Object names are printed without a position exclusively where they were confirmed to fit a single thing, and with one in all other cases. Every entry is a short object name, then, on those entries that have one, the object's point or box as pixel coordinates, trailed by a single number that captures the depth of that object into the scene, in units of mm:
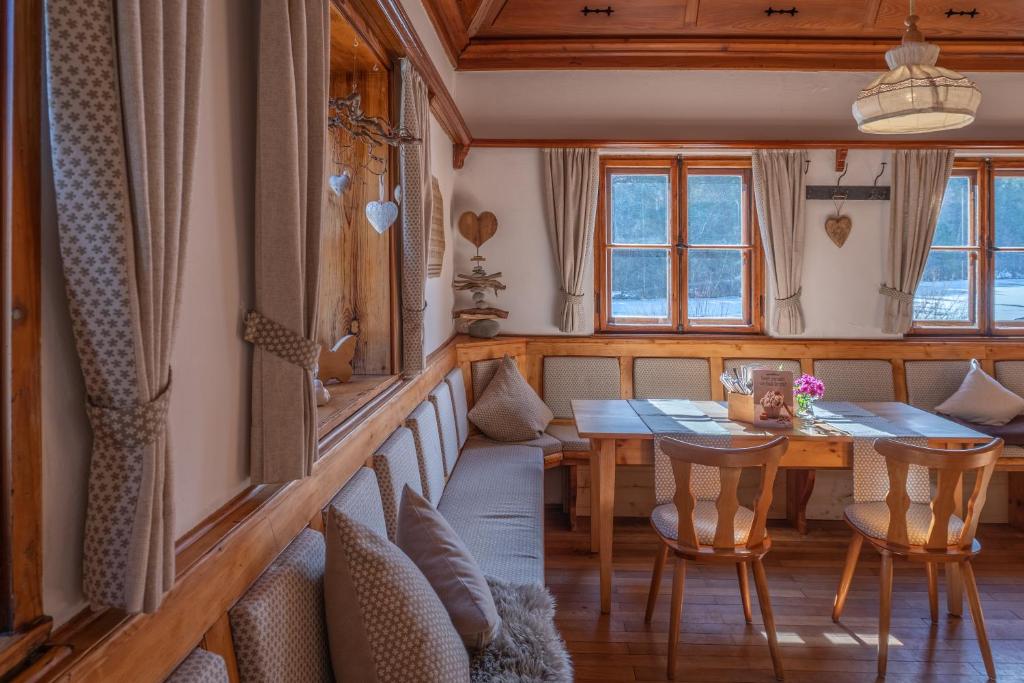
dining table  2947
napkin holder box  3248
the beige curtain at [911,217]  4652
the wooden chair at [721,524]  2418
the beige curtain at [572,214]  4730
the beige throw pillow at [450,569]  1665
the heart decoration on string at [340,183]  2572
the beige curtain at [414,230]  3033
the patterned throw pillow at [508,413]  4113
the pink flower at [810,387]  3248
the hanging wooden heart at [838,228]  4742
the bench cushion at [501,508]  2428
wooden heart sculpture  4812
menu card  3154
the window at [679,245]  4875
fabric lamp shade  2473
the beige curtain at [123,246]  855
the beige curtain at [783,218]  4684
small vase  3295
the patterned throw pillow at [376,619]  1347
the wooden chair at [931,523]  2424
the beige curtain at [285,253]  1434
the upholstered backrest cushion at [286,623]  1227
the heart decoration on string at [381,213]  2658
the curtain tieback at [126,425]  913
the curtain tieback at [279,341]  1465
